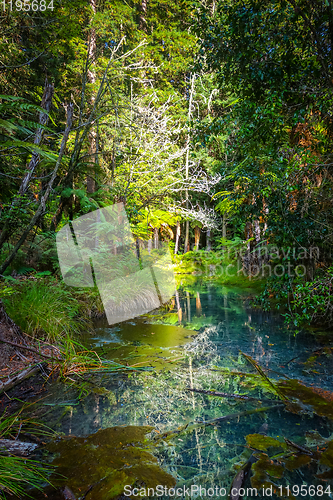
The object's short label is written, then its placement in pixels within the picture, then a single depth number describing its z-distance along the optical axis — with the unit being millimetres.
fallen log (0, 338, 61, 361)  2803
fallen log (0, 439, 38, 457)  1793
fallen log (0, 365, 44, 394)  2572
